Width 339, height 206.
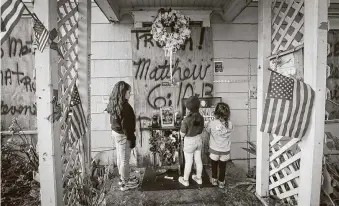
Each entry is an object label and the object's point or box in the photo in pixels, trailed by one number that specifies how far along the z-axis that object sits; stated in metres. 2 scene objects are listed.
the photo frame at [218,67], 5.30
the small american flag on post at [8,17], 1.81
